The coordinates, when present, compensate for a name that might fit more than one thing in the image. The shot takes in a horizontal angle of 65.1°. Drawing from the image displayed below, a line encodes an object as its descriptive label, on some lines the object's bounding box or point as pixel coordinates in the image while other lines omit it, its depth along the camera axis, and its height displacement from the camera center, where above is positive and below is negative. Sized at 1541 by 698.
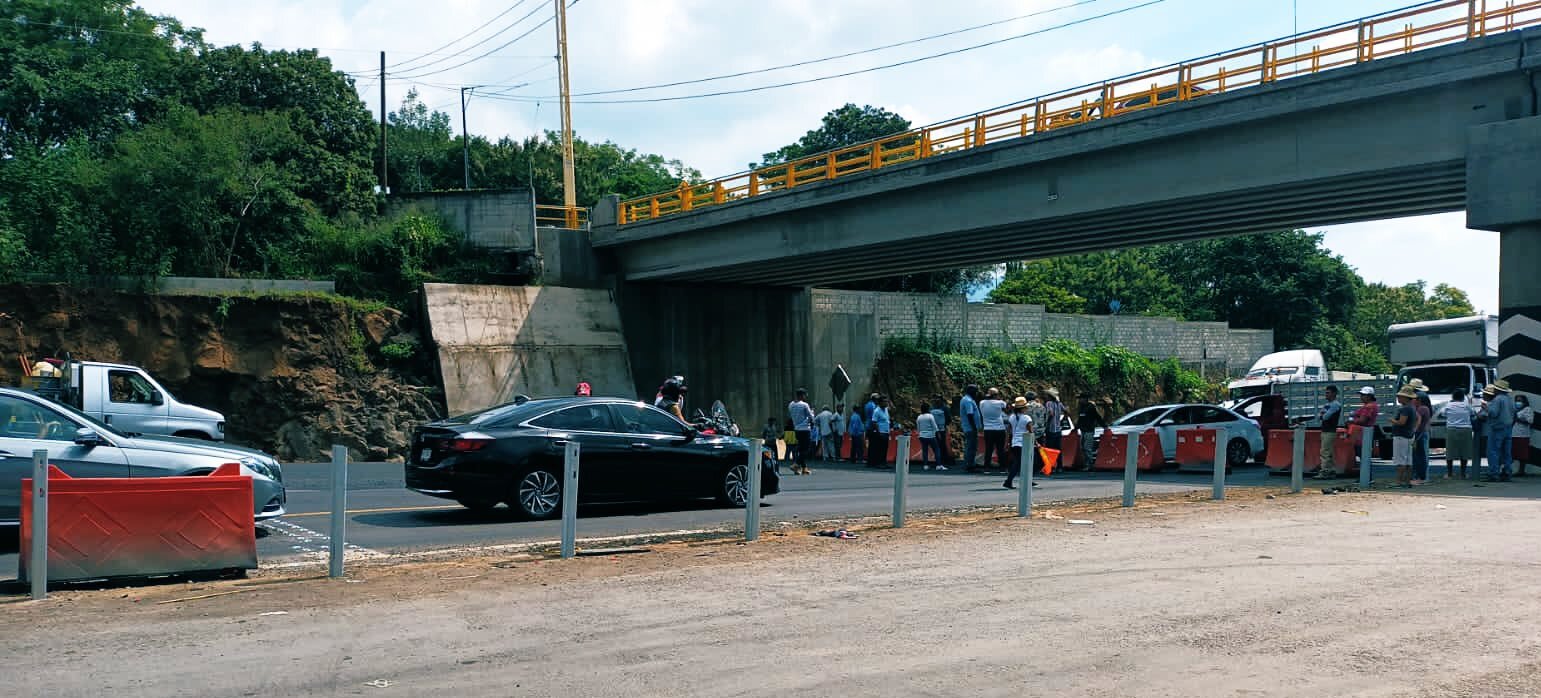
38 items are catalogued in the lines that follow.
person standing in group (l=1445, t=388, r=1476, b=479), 20.38 -0.97
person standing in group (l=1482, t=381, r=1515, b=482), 19.53 -0.90
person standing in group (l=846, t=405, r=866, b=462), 30.59 -1.69
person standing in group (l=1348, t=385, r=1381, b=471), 20.17 -0.67
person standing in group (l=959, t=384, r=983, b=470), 25.95 -1.17
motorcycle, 15.65 -0.91
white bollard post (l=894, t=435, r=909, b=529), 13.05 -1.25
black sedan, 13.20 -1.08
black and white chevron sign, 20.95 +0.46
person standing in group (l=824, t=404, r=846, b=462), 33.16 -1.89
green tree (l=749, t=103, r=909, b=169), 72.25 +14.40
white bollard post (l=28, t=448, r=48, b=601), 8.31 -1.23
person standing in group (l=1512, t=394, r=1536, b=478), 20.70 -1.00
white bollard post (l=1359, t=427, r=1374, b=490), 18.70 -1.23
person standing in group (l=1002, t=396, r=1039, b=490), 18.78 -0.94
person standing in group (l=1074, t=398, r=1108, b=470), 26.42 -1.37
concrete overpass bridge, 21.00 +4.20
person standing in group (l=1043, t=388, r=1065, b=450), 24.30 -0.99
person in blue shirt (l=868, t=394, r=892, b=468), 28.64 -1.62
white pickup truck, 17.45 -0.61
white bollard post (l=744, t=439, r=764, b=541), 11.94 -1.33
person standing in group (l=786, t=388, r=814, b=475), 26.41 -1.28
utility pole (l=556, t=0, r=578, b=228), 49.62 +10.76
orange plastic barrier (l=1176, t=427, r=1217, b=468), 25.38 -1.60
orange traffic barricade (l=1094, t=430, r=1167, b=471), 25.53 -1.76
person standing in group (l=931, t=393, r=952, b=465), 27.27 -1.46
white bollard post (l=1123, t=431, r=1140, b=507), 15.46 -1.29
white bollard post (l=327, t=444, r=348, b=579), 9.38 -1.21
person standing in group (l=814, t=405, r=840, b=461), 32.47 -1.67
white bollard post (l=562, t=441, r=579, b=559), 10.57 -1.28
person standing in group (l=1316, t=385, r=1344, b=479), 21.17 -0.99
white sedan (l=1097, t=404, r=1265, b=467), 25.86 -1.18
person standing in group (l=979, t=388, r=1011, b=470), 20.67 -0.84
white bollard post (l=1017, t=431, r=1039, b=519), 14.29 -1.36
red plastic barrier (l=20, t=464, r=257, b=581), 8.67 -1.25
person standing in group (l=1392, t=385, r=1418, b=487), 18.94 -0.99
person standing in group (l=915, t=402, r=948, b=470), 26.44 -1.39
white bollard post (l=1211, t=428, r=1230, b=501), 16.58 -1.29
